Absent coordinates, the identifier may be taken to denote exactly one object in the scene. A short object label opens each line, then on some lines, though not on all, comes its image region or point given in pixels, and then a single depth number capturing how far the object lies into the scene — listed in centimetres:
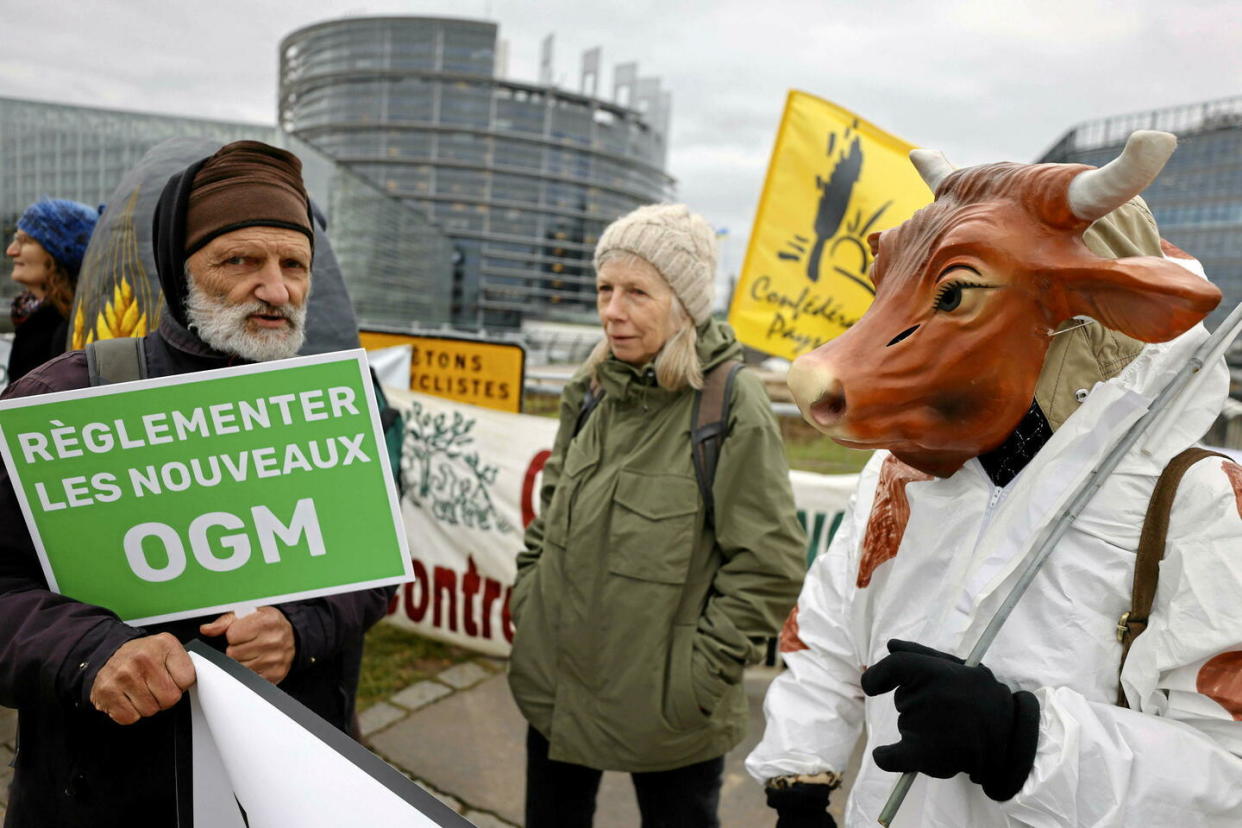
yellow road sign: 486
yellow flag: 425
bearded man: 129
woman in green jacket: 203
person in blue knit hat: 331
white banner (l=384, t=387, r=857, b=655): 432
